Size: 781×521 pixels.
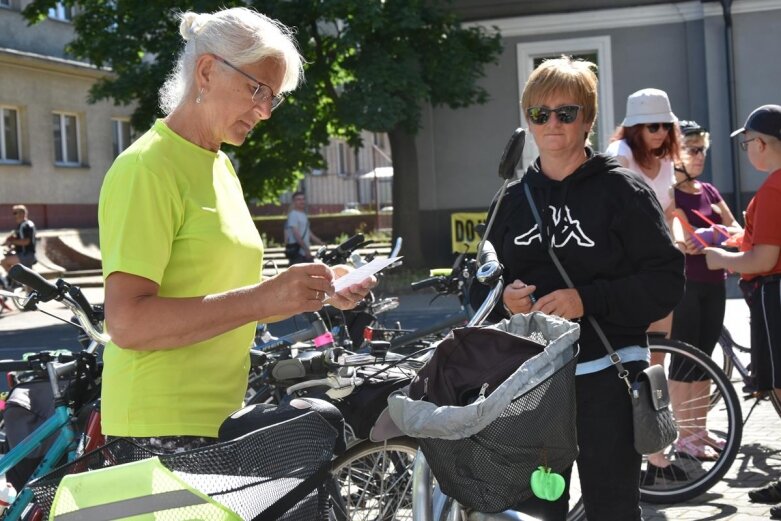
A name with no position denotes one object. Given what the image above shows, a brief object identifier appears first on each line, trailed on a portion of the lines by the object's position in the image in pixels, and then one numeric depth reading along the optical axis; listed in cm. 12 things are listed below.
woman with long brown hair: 615
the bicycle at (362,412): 379
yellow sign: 2155
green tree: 1961
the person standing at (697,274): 623
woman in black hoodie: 337
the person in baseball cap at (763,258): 575
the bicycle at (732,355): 706
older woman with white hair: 262
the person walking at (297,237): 1984
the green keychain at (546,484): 246
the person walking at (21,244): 2308
